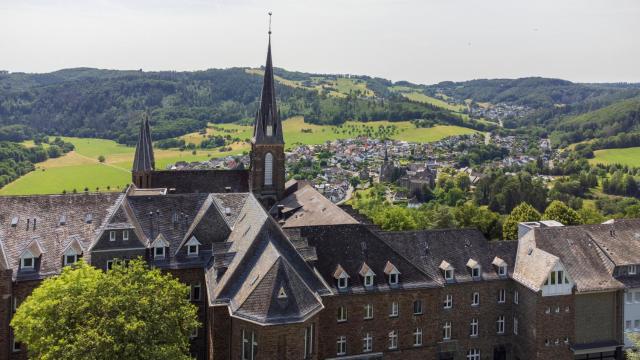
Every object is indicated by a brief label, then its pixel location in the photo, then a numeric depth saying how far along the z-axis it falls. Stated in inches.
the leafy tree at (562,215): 3216.0
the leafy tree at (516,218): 3144.7
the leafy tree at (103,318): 1266.0
